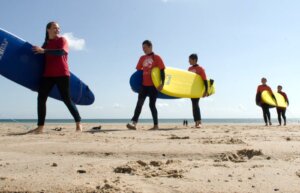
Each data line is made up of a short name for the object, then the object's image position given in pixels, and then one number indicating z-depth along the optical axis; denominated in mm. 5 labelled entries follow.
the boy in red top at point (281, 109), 11484
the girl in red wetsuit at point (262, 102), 10695
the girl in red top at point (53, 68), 4812
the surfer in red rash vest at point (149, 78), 6344
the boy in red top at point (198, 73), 7184
